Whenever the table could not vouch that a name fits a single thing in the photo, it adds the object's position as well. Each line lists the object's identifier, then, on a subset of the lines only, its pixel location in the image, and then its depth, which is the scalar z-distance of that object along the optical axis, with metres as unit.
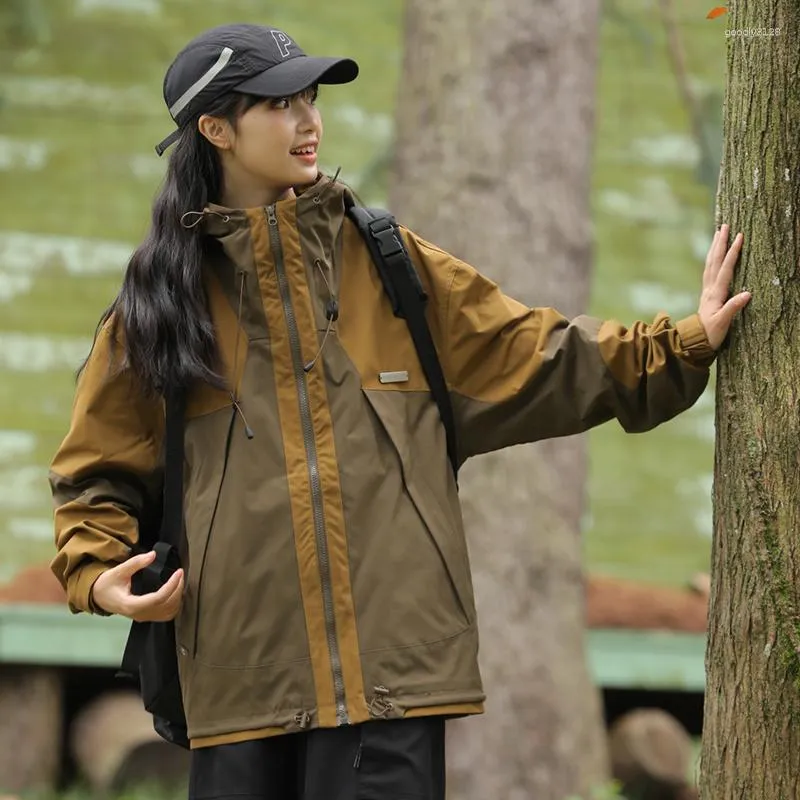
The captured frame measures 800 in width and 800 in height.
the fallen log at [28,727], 12.77
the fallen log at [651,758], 13.09
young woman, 5.60
